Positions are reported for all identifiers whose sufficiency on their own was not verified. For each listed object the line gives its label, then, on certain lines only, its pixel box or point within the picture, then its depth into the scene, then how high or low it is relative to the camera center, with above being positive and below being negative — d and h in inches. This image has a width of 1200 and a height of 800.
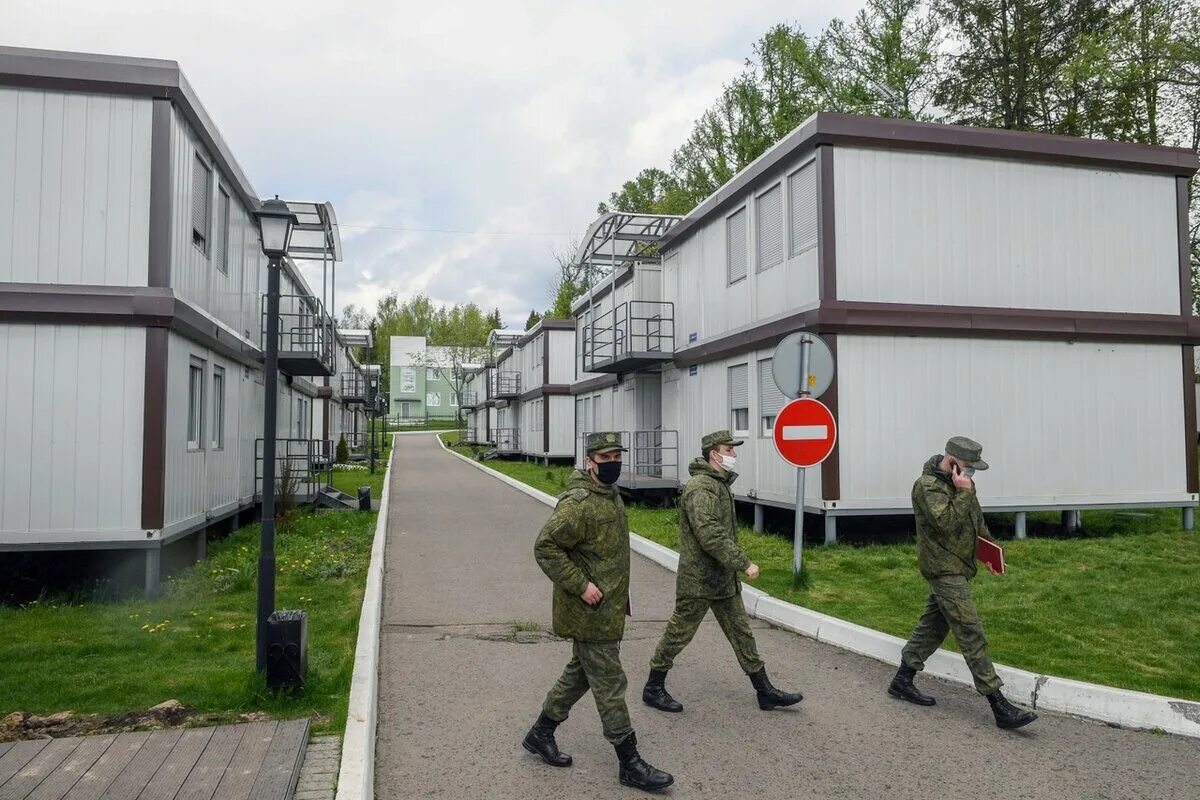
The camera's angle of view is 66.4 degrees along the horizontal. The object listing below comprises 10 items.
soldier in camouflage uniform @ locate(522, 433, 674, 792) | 180.4 -33.8
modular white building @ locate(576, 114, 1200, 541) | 488.7 +68.0
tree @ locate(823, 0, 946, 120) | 1132.5 +491.7
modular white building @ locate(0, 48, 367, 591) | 369.1 +52.0
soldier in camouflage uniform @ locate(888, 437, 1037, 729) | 220.8 -31.0
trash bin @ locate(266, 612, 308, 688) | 227.9 -55.7
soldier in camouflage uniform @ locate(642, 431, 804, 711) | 227.3 -38.9
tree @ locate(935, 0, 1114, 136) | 951.6 +400.2
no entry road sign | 351.3 -1.8
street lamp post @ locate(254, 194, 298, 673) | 255.3 +16.4
